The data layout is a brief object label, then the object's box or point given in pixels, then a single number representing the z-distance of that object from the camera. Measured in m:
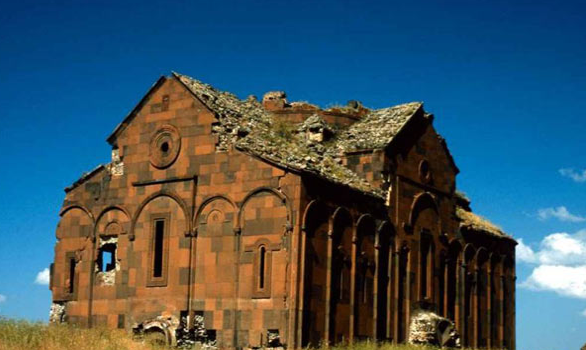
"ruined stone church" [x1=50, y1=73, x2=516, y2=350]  26.45
